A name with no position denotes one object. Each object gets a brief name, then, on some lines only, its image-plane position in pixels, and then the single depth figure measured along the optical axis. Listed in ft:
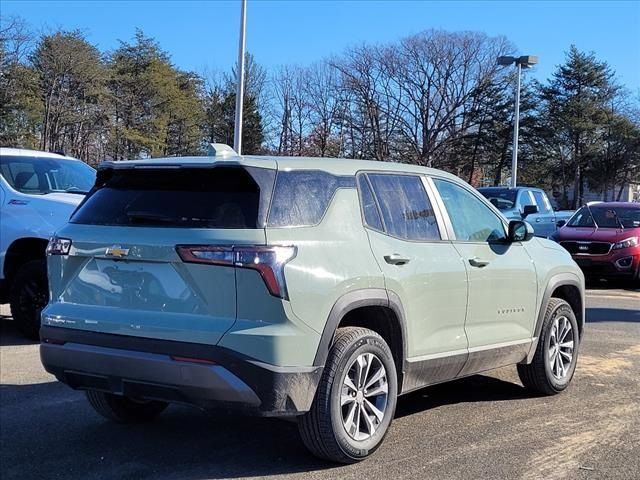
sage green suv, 12.01
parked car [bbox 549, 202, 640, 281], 44.47
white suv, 25.68
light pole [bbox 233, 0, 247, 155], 73.20
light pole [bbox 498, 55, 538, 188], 96.63
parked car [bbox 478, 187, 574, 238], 51.47
